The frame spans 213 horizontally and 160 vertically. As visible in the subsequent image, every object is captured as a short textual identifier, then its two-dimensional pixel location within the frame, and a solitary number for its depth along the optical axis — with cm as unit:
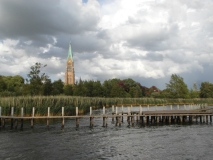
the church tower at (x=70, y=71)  18449
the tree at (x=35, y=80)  3997
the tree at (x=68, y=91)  7295
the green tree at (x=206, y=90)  9670
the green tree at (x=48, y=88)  5653
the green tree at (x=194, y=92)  9074
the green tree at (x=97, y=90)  7724
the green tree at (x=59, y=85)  8189
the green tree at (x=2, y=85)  6066
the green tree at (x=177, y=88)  8462
